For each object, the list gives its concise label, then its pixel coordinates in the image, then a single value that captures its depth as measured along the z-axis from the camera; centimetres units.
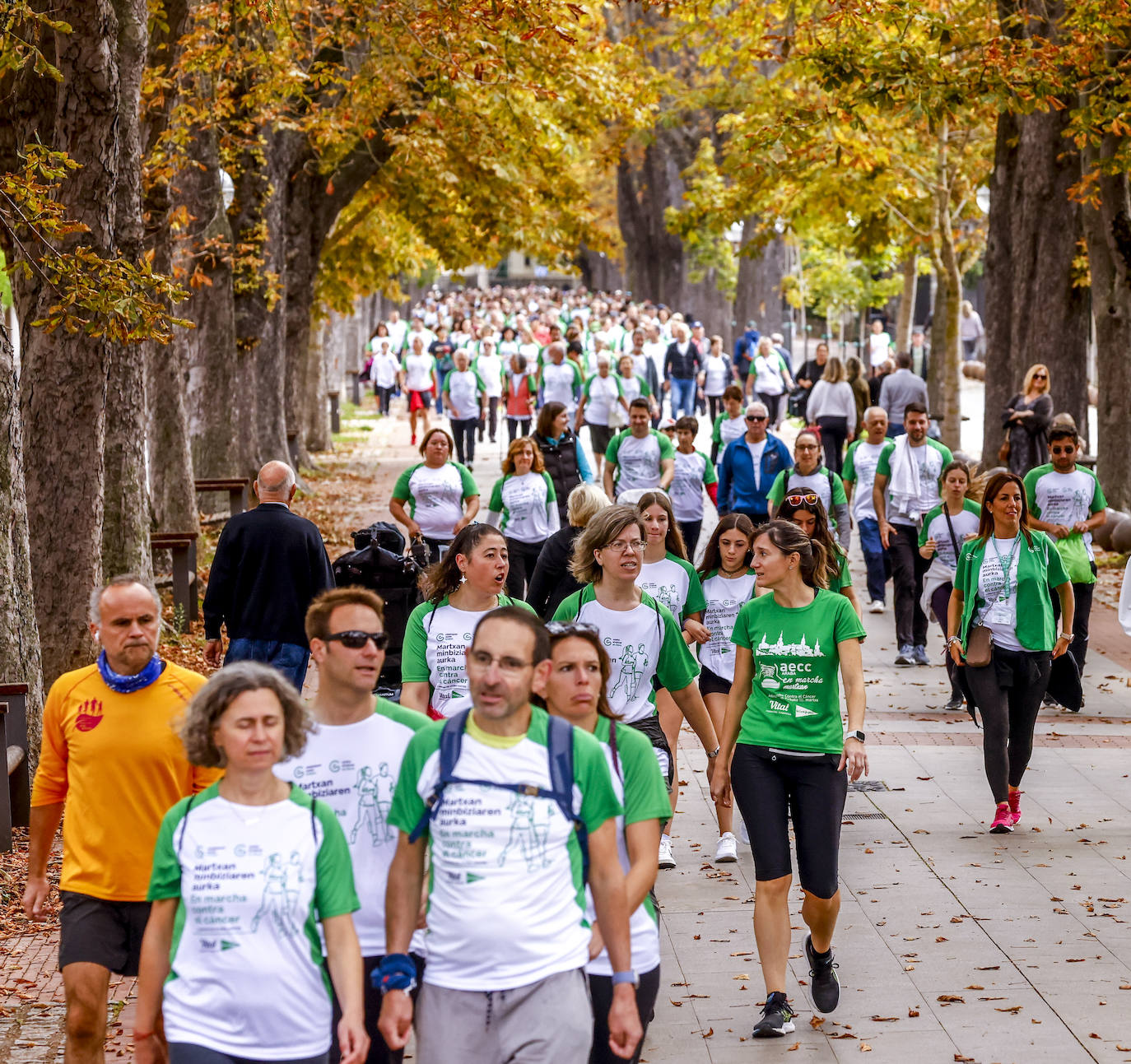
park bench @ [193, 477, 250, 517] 3803
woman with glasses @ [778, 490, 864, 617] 1605
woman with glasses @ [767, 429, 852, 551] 2386
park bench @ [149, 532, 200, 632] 2952
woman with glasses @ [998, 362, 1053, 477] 3162
